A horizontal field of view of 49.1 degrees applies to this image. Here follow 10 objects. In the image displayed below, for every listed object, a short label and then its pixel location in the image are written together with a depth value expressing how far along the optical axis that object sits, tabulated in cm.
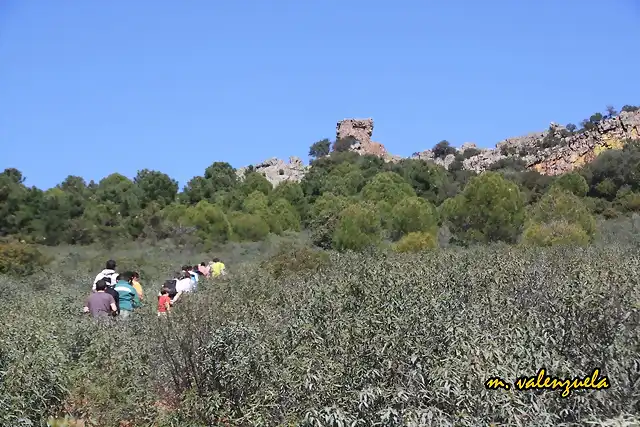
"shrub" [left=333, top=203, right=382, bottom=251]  2516
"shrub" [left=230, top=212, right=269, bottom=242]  3647
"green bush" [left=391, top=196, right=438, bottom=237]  2864
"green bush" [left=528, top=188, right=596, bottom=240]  2356
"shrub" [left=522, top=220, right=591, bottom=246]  1914
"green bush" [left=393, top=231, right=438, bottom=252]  2250
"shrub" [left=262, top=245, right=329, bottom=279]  1526
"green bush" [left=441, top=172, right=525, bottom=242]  2706
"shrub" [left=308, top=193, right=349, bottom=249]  3029
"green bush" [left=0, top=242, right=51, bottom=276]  2167
